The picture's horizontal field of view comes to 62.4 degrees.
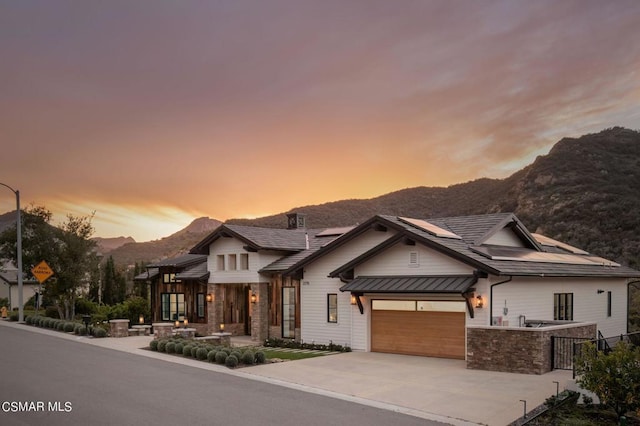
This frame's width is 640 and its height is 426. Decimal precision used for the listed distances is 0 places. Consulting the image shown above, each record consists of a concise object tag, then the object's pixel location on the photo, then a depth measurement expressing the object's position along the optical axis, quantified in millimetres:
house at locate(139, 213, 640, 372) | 18500
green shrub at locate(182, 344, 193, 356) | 20016
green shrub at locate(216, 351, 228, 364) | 18250
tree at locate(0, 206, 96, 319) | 34312
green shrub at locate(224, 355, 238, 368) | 17656
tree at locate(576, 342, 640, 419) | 10094
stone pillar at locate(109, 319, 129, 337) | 26906
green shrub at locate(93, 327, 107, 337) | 26455
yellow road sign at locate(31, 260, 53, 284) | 31078
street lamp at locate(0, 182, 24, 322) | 32406
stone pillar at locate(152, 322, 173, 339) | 24484
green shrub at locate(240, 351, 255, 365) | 18000
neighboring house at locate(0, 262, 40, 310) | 51419
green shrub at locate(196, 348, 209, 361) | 19172
